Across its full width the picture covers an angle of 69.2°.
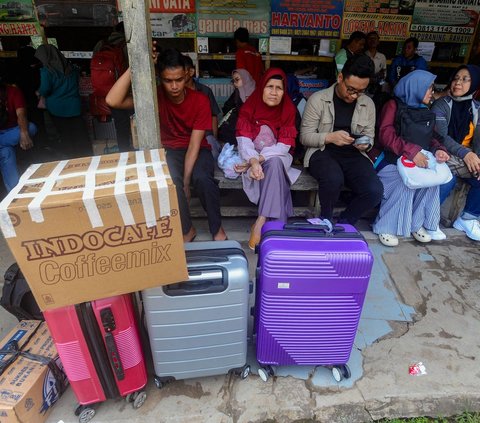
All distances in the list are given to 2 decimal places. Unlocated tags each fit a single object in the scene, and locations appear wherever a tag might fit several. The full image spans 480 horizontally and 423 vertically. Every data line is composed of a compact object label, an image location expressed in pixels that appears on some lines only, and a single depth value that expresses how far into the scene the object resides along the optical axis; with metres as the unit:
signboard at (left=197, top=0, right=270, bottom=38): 4.74
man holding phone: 2.85
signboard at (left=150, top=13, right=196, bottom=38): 4.71
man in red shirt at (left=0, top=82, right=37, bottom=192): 3.38
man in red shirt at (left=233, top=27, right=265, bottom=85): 4.44
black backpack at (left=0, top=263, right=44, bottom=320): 1.96
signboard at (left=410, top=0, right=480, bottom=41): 5.11
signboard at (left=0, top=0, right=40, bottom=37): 4.45
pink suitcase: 1.52
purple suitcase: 1.63
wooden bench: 3.01
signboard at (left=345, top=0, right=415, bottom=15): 4.98
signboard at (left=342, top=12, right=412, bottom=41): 5.05
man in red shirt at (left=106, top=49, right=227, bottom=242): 2.76
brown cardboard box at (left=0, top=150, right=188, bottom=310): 1.26
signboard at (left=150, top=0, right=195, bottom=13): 4.64
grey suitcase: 1.63
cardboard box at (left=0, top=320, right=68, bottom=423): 1.55
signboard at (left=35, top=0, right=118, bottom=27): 4.47
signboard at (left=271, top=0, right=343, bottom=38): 4.87
